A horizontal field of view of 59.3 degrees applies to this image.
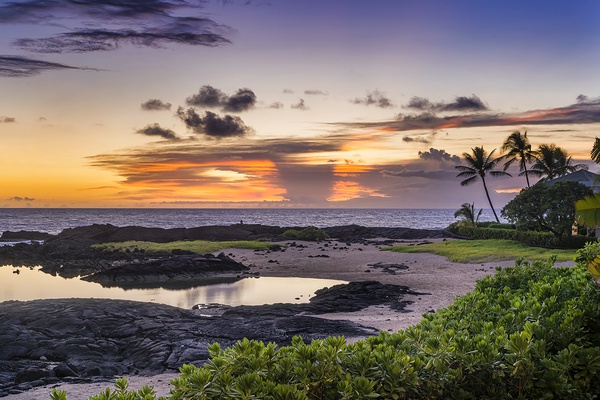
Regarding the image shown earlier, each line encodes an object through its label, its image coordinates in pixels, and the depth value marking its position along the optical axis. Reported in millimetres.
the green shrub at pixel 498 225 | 55628
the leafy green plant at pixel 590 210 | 6621
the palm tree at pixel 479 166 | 60531
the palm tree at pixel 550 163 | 58406
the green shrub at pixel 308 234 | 55250
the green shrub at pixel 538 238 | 35094
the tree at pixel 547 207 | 35375
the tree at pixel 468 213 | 57750
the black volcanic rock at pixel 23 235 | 66250
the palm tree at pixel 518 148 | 59156
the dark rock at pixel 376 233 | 57544
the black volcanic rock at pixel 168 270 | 26375
